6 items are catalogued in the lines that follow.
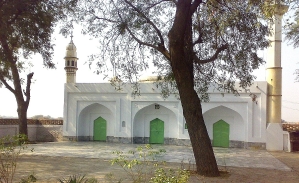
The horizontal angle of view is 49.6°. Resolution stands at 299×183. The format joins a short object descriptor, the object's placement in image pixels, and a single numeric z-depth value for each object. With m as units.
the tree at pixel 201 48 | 8.81
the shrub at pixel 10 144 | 5.95
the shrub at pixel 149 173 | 4.15
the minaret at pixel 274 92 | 16.89
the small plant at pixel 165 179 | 4.04
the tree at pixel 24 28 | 9.68
